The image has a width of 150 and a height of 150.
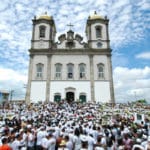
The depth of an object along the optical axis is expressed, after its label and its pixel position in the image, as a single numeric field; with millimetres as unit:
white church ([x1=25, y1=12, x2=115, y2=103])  25118
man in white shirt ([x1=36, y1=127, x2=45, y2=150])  6374
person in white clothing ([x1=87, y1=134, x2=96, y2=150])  5620
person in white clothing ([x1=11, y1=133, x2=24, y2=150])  5212
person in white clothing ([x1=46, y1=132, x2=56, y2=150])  5637
